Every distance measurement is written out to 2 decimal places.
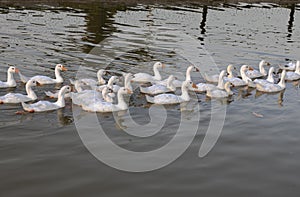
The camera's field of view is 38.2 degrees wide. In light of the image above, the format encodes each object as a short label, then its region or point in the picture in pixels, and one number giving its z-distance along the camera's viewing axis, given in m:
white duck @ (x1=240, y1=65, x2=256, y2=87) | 14.58
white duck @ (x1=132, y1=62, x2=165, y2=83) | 14.34
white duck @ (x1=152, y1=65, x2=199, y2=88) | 13.93
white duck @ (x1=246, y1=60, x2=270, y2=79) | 16.09
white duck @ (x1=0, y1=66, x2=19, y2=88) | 12.54
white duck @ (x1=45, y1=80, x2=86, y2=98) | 12.05
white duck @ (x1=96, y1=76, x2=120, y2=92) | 12.79
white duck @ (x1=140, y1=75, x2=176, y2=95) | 13.05
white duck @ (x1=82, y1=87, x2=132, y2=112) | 11.06
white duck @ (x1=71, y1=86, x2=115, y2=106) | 11.48
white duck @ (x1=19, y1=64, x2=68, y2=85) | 12.98
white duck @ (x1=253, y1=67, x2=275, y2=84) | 14.60
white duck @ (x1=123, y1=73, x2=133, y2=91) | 12.88
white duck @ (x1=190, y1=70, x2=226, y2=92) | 13.39
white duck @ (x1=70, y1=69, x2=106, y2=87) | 13.17
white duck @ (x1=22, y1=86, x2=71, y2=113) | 10.52
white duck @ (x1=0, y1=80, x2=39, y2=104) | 11.01
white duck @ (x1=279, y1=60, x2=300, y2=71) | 17.45
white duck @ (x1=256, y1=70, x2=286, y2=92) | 14.37
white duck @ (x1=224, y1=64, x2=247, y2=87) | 14.71
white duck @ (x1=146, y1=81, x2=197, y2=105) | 12.05
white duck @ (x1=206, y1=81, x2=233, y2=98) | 12.97
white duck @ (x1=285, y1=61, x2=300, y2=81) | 16.08
